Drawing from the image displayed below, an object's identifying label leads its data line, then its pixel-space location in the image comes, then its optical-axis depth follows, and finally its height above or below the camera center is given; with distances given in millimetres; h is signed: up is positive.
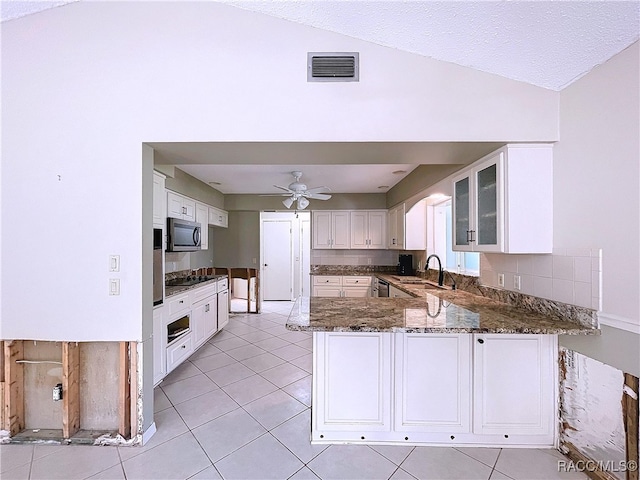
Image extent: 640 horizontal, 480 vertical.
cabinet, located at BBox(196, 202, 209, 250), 4430 +313
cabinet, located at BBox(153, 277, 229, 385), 2719 -995
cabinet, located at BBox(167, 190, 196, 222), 3500 +446
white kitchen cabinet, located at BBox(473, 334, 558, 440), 1921 -975
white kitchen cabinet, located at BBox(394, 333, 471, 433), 1937 -978
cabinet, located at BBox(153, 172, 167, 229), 2615 +366
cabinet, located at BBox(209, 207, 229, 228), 4957 +418
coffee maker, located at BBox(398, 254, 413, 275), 4875 -449
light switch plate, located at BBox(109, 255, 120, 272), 1941 -159
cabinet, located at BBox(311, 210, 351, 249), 5480 +219
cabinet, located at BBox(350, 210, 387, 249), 5422 +196
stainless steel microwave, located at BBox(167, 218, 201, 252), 3406 +57
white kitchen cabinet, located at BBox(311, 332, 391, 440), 1950 -999
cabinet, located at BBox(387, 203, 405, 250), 4477 +201
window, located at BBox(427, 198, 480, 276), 3678 +27
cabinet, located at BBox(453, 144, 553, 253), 1968 +284
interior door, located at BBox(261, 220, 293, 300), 7254 -579
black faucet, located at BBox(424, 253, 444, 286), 3544 -481
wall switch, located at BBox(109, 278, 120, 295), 1944 -317
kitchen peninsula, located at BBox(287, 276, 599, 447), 1923 -1007
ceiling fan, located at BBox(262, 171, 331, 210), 3844 +652
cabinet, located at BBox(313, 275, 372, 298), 5195 -845
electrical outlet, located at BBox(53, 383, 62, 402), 1970 -1067
